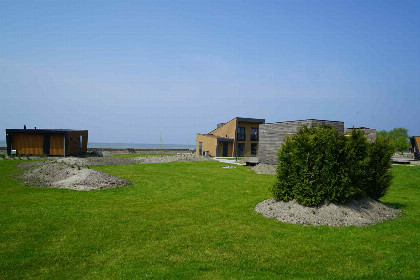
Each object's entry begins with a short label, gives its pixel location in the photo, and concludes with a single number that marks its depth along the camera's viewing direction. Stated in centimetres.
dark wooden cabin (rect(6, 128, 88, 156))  3447
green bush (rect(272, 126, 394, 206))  955
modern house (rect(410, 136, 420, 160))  4346
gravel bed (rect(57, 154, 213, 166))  2870
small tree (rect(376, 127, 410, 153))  6972
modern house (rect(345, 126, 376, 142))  3466
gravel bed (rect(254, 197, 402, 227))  901
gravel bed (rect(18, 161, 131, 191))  1523
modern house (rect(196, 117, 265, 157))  4268
